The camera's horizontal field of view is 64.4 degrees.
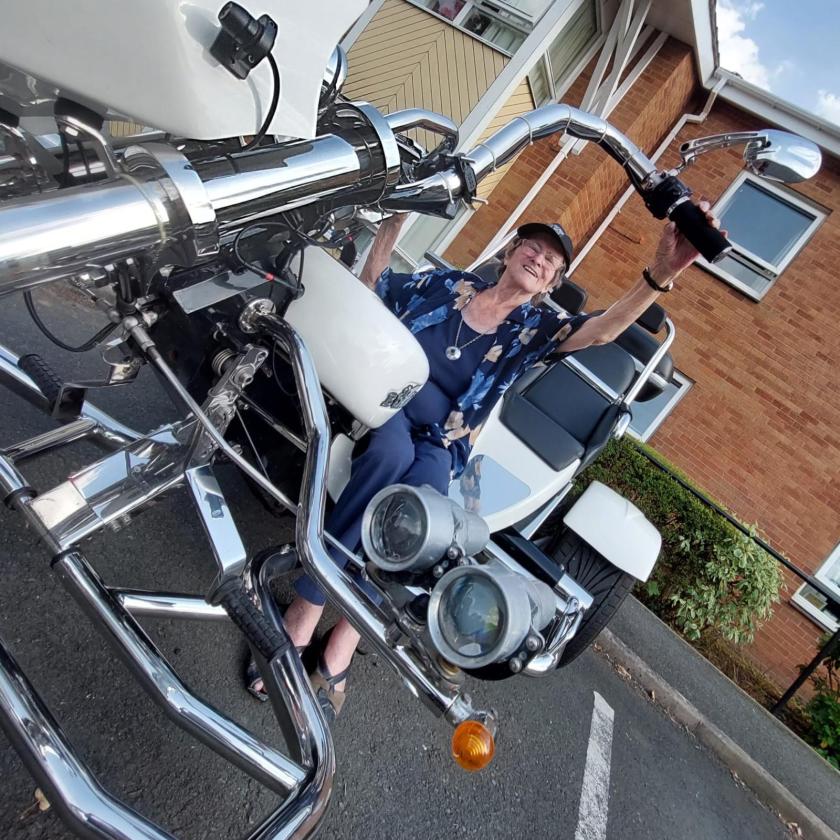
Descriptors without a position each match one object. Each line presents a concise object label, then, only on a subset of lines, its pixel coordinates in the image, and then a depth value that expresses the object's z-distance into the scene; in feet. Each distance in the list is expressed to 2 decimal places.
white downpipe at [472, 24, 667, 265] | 24.09
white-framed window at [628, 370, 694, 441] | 25.95
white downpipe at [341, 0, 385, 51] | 21.89
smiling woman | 6.56
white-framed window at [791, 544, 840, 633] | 22.54
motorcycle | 2.86
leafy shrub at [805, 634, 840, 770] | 14.16
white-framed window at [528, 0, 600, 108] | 21.90
